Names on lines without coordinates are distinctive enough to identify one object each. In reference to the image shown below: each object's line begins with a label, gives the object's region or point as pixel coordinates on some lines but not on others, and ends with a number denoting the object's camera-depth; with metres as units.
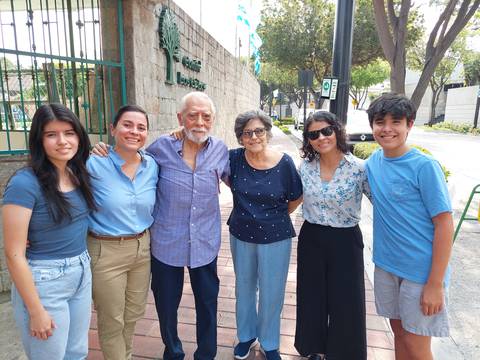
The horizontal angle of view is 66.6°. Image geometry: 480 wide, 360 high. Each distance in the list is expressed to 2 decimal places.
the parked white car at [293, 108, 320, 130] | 28.11
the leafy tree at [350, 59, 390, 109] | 35.12
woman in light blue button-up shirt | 1.97
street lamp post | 4.69
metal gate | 3.83
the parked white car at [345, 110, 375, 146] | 15.48
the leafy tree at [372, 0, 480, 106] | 6.62
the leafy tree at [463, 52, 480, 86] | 32.16
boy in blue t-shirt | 1.80
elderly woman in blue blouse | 2.29
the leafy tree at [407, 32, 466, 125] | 28.72
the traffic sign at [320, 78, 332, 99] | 4.91
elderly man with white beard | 2.19
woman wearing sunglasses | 2.19
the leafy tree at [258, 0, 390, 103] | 17.50
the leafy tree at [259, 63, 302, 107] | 31.36
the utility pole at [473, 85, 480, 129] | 26.12
